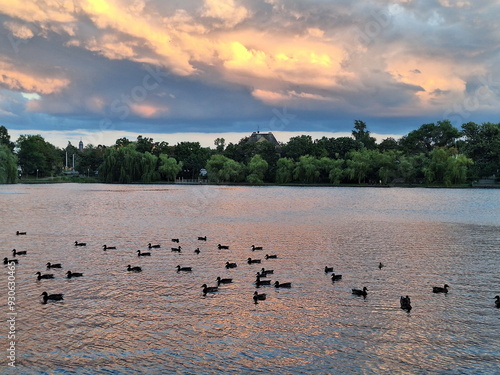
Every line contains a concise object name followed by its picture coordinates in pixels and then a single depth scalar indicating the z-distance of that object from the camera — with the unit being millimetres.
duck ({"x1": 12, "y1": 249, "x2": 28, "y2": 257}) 29750
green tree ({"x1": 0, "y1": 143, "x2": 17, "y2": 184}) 109438
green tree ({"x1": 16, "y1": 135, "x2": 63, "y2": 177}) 192050
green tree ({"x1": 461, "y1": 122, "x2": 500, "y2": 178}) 141125
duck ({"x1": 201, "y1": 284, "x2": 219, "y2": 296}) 21127
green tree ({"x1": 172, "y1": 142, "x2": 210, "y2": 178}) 192750
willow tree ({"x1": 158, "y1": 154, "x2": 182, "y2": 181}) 177625
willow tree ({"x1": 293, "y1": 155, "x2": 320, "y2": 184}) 157125
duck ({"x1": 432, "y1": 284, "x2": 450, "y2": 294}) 21625
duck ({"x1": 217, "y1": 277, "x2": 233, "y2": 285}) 22698
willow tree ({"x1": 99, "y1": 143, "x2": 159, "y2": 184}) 168000
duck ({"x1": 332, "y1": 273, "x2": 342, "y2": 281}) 23772
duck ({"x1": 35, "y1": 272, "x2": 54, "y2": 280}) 23375
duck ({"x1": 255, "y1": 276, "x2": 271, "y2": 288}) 22578
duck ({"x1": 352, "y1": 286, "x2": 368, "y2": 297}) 20984
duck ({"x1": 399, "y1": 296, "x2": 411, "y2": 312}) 19023
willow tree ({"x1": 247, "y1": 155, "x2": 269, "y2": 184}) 165062
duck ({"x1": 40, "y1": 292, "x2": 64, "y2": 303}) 19734
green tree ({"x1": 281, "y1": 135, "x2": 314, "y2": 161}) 171625
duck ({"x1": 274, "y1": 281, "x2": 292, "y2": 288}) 22406
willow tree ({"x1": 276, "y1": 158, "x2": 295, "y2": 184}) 161500
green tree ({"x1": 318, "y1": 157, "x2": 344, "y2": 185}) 153875
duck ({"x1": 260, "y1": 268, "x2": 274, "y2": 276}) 24281
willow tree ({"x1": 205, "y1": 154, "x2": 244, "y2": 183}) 167375
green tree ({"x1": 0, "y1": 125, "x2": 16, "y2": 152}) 197550
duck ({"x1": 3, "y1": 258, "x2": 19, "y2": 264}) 27014
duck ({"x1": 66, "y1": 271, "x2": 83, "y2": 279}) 23875
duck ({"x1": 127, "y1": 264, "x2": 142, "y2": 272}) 25719
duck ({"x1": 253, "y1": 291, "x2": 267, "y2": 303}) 20125
